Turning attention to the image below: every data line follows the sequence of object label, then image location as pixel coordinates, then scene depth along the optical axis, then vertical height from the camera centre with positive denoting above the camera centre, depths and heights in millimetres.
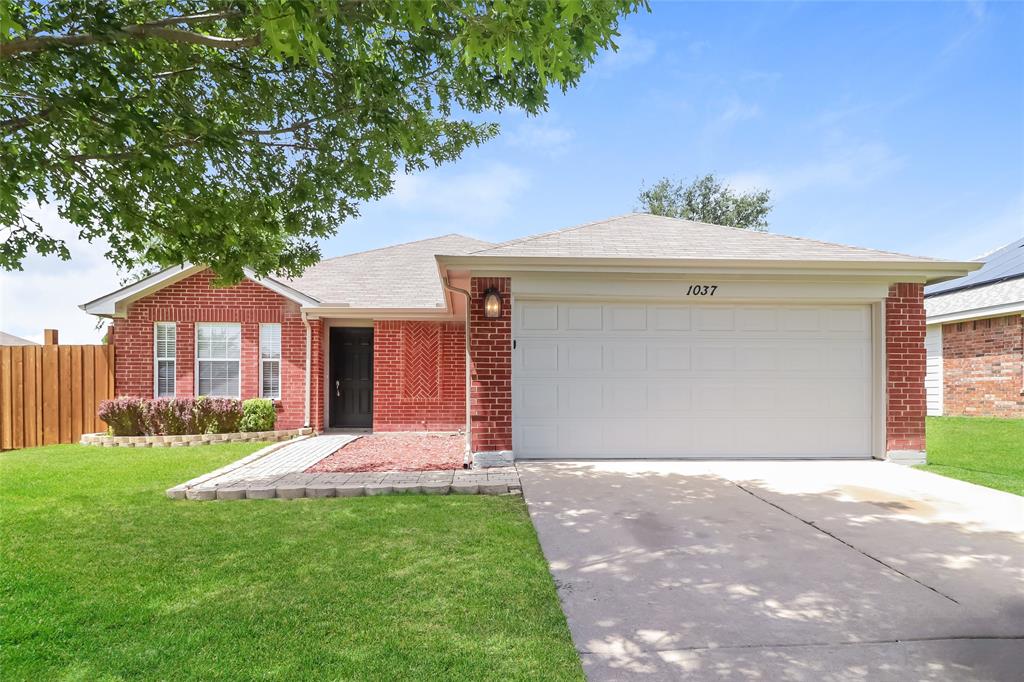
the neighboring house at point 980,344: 12141 -116
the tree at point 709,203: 32500 +9324
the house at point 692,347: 7035 -83
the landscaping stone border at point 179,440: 9617 -1895
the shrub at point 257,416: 10312 -1507
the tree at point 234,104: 3523 +2150
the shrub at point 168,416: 9820 -1436
